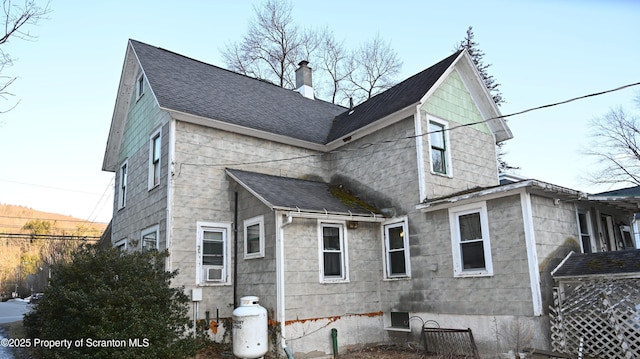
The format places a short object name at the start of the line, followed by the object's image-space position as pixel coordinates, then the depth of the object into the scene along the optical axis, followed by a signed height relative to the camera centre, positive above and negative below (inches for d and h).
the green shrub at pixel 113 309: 313.0 -29.4
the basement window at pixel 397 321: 445.7 -61.3
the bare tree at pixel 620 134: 1135.6 +321.1
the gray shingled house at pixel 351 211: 378.9 +50.5
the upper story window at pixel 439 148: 476.7 +124.6
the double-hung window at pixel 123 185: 584.6 +116.8
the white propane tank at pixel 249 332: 359.3 -54.5
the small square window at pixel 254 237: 420.8 +29.0
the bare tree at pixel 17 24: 357.1 +205.5
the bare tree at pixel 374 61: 1234.0 +578.9
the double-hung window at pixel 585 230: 420.8 +24.8
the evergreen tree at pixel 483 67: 1240.8 +551.3
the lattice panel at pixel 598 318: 299.7 -45.2
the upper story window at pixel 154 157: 483.9 +126.5
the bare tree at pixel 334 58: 1253.7 +602.6
